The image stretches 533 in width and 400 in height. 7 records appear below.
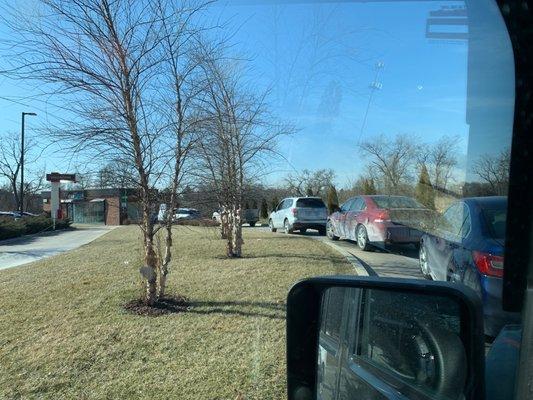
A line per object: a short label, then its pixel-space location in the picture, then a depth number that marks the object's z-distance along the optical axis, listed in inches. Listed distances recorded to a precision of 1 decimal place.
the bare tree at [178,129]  289.1
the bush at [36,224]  1158.8
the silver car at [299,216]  387.3
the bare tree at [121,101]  263.1
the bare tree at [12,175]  1445.6
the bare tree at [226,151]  303.6
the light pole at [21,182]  1151.4
